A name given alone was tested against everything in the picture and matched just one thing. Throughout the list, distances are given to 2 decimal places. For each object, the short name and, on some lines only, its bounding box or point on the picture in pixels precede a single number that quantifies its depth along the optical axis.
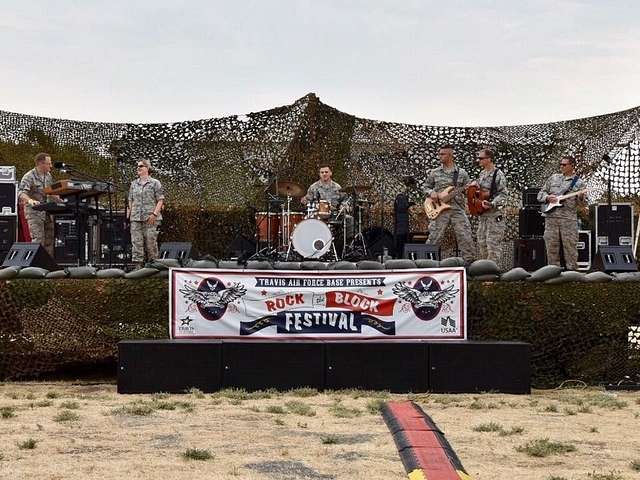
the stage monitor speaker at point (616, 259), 12.71
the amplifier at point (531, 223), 16.58
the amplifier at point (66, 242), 17.61
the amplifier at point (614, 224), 17.06
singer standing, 14.90
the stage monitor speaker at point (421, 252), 13.81
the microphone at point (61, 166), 12.91
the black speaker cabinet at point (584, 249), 17.53
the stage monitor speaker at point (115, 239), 17.77
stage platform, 11.05
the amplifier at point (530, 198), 16.56
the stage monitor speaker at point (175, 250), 14.67
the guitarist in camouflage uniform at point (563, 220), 14.30
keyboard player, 14.80
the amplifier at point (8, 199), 17.39
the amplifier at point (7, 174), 17.56
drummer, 16.12
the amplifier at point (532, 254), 16.45
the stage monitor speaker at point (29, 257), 12.24
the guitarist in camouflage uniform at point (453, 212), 14.95
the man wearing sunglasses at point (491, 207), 14.66
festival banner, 11.73
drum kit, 15.15
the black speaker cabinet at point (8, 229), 17.14
